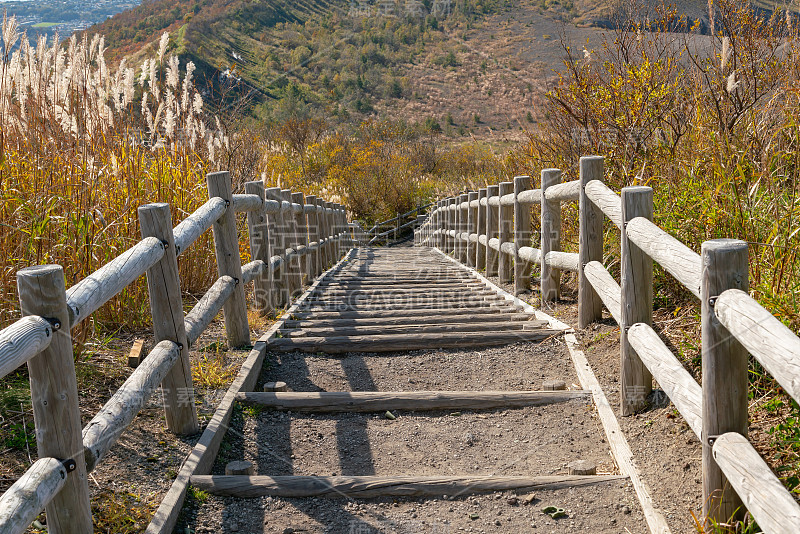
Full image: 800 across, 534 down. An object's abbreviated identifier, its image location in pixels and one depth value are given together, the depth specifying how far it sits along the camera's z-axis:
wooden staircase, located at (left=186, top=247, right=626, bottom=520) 2.57
